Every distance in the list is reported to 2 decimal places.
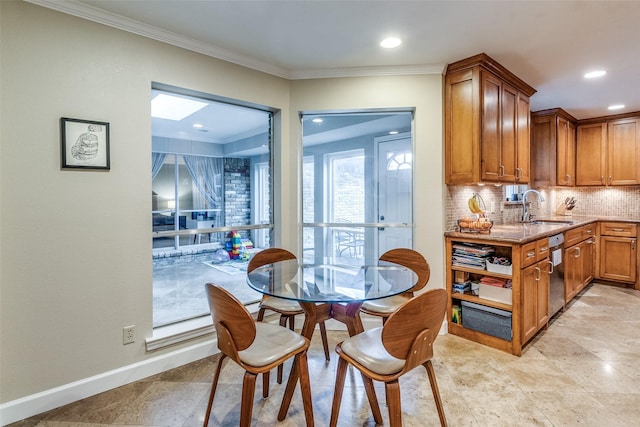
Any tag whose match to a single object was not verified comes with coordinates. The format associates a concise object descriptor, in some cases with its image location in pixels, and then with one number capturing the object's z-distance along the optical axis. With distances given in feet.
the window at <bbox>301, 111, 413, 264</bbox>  10.51
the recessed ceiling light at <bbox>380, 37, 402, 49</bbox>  7.97
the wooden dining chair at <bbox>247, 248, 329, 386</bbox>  7.50
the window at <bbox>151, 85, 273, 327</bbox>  8.38
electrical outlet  7.35
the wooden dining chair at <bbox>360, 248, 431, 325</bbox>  7.38
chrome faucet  13.40
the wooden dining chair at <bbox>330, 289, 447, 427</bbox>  4.49
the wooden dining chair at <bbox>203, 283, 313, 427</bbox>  4.80
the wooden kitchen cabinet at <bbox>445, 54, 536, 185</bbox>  9.24
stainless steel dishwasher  10.23
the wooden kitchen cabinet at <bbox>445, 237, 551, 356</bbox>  8.46
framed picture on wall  6.56
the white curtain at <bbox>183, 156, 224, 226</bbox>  9.12
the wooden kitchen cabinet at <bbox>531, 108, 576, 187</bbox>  14.66
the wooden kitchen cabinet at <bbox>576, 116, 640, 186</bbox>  15.08
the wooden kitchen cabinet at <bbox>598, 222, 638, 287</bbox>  14.25
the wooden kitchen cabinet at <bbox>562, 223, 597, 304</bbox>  11.59
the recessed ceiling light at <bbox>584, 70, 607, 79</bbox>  10.19
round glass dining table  5.88
